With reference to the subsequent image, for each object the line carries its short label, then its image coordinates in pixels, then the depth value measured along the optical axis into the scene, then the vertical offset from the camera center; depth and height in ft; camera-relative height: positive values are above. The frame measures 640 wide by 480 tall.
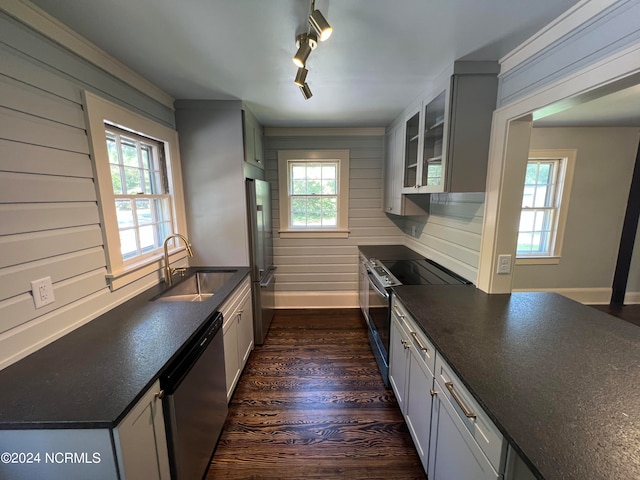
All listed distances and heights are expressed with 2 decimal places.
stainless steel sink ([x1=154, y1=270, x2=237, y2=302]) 7.51 -2.50
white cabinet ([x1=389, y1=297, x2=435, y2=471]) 4.63 -3.58
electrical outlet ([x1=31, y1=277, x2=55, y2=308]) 3.89 -1.38
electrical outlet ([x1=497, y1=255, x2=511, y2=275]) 5.82 -1.48
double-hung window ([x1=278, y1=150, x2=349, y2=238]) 11.71 +0.13
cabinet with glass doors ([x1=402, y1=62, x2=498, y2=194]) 5.59 +1.62
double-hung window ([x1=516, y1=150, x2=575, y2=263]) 11.32 -0.32
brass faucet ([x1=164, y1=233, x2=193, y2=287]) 6.89 -1.88
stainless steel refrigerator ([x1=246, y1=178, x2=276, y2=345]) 8.46 -1.99
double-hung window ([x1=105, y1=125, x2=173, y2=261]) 5.97 +0.19
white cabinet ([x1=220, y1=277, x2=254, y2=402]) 6.27 -3.60
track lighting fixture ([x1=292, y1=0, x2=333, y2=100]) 3.34 +2.21
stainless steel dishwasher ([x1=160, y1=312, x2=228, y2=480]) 3.83 -3.42
